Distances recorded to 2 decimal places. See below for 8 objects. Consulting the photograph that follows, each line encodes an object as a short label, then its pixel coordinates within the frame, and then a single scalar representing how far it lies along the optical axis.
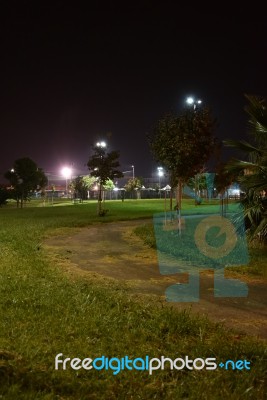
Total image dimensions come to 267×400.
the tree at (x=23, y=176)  41.12
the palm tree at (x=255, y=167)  9.18
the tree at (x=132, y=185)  68.00
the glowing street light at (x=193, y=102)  14.89
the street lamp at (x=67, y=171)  71.29
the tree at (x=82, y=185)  56.22
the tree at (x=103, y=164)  23.23
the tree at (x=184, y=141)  13.62
